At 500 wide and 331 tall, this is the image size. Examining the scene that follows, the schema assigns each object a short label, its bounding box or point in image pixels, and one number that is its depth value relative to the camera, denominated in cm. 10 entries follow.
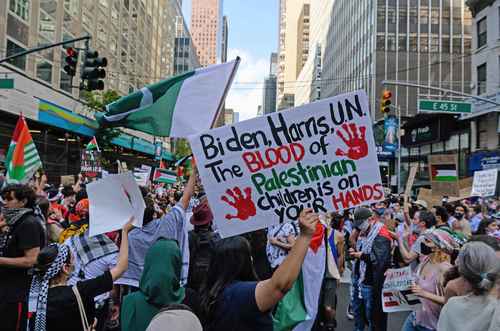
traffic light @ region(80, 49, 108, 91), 1414
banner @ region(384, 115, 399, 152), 3365
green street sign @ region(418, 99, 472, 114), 1800
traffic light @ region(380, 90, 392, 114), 1927
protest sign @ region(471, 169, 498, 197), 1175
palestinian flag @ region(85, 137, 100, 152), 1712
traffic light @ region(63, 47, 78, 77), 1452
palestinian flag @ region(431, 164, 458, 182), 1199
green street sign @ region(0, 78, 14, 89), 1285
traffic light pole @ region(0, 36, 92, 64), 1291
